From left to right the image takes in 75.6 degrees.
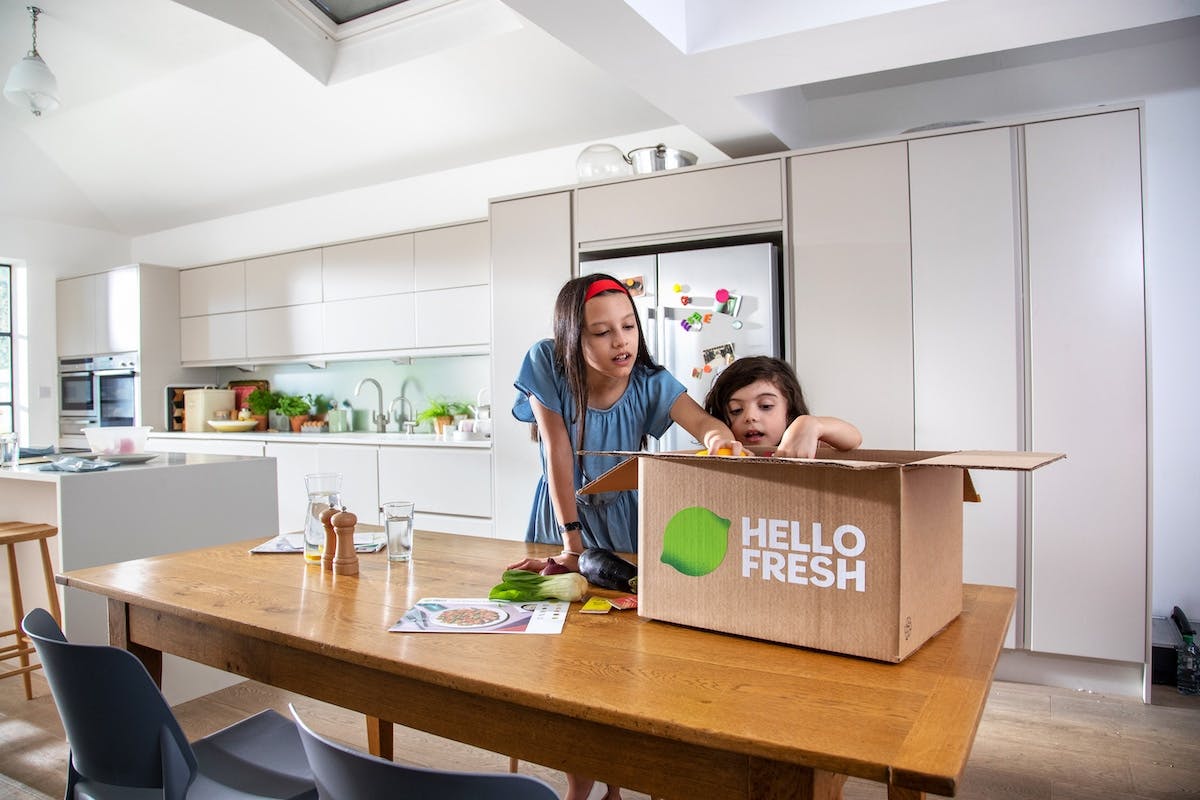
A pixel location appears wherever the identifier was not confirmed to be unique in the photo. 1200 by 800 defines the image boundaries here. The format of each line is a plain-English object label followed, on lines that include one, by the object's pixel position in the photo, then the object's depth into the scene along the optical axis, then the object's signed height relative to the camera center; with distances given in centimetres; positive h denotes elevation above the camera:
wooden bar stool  275 -67
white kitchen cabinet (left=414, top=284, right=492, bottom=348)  439 +48
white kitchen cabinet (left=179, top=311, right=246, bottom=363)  560 +48
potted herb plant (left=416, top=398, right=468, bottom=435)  465 -9
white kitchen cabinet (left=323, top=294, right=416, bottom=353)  470 +48
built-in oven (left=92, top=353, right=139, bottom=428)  576 +11
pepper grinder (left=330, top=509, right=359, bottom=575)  152 -29
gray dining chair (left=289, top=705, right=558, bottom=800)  75 -38
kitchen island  262 -42
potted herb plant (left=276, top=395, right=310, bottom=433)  544 -6
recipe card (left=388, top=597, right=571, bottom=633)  115 -34
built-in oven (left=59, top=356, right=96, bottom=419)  599 +12
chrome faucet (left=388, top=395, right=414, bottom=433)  510 -11
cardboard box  95 -20
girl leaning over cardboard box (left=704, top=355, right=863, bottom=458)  171 -1
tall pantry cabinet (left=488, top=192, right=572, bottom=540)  380 +48
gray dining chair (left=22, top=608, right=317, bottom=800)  115 -53
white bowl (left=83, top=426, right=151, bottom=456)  306 -15
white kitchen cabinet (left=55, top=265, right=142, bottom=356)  573 +68
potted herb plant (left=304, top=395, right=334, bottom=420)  551 -4
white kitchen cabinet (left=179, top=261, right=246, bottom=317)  558 +83
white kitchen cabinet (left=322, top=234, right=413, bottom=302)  470 +83
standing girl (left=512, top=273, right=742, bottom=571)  163 -1
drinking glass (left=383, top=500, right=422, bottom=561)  157 -26
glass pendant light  352 +145
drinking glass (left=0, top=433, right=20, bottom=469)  300 -19
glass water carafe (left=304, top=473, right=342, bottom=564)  165 -23
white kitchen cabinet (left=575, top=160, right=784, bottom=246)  329 +87
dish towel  272 -22
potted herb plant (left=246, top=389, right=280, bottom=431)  556 -3
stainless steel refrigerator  323 +39
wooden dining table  79 -35
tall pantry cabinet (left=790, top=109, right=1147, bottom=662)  276 +24
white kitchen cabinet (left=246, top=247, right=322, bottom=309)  514 +83
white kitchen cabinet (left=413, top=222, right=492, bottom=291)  437 +82
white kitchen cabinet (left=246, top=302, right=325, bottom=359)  515 +48
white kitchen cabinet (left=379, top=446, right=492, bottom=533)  410 -45
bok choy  128 -32
